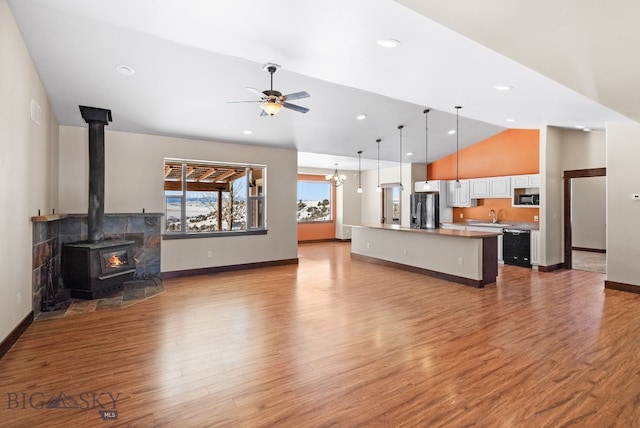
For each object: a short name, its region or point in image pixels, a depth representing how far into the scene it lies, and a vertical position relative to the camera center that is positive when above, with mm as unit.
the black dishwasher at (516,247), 7023 -758
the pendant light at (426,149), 6604 +1630
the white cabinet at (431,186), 8806 +708
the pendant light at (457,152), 6538 +1580
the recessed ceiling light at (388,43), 2814 +1453
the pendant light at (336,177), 9359 +1070
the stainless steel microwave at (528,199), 7226 +272
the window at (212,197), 6469 +346
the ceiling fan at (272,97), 3592 +1263
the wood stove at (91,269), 4781 -797
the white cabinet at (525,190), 7250 +502
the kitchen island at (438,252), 5590 -758
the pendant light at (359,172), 9970 +1485
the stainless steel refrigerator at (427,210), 8750 +61
